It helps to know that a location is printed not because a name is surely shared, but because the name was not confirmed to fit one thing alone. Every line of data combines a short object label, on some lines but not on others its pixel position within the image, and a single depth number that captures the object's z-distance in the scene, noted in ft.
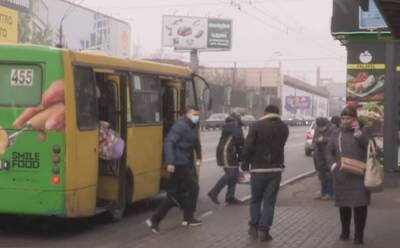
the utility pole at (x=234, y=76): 354.54
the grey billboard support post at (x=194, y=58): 272.31
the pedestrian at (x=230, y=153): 44.60
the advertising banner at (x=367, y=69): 53.26
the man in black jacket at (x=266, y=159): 32.07
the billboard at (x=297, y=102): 404.36
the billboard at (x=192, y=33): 282.36
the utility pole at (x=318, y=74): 472.77
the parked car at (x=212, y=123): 227.40
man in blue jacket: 35.17
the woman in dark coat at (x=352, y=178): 30.58
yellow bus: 32.42
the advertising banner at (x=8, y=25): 127.54
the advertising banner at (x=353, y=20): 52.11
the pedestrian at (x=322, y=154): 47.24
